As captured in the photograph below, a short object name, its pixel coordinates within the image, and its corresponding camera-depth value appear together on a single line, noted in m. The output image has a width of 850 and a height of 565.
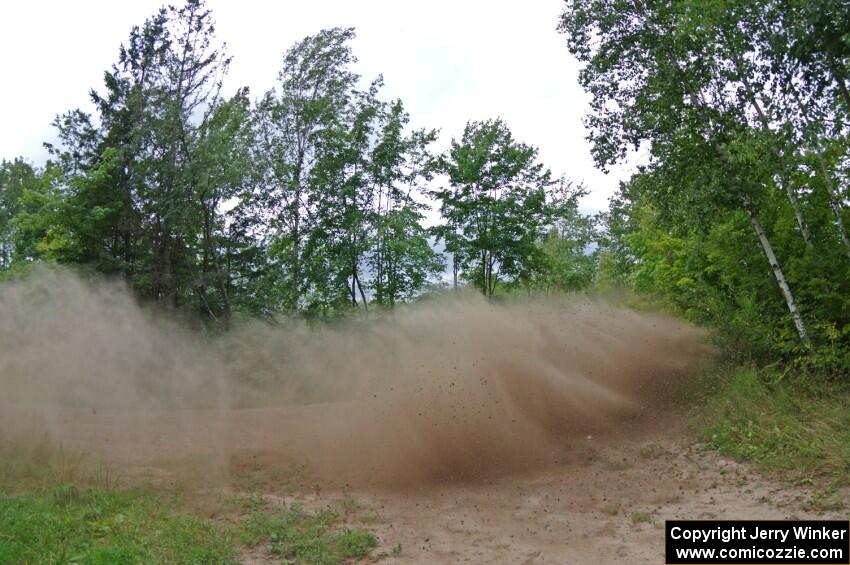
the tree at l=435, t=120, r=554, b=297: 29.34
